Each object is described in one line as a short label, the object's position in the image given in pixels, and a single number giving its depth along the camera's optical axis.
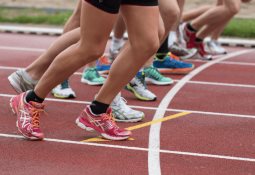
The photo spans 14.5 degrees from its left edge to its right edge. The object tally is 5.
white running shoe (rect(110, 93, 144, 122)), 8.23
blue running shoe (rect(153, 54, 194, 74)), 11.73
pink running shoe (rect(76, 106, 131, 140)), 7.39
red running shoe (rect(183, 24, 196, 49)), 13.64
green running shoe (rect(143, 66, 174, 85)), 10.57
